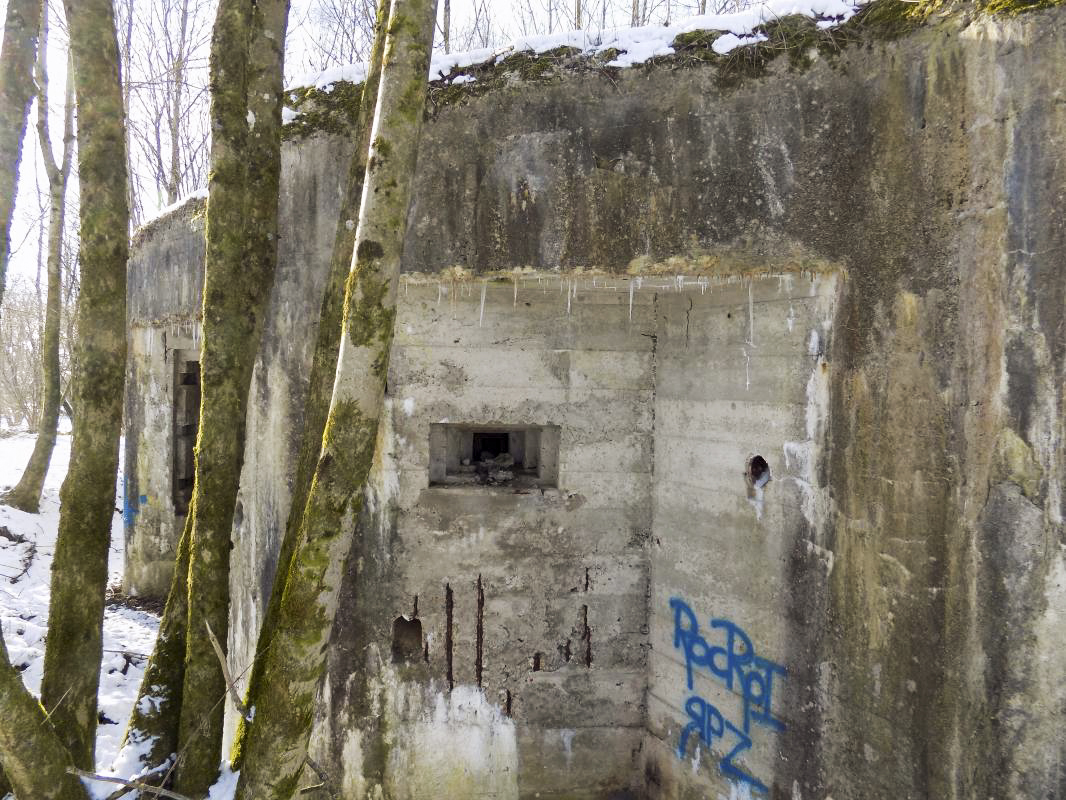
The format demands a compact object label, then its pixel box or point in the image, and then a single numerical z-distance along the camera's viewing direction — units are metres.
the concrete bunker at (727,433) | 2.65
